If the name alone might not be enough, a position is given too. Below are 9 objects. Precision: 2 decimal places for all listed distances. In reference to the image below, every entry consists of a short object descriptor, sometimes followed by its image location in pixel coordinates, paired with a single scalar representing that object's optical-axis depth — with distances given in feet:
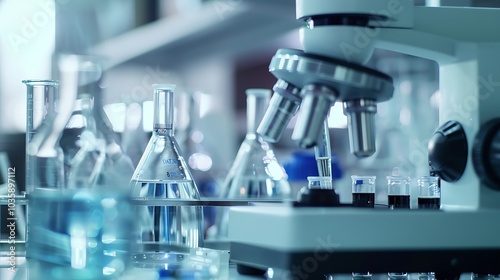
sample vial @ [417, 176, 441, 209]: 3.26
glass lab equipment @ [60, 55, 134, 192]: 3.66
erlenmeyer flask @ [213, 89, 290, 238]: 4.14
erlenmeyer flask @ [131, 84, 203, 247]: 3.38
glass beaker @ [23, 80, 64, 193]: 3.54
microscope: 2.93
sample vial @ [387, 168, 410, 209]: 3.26
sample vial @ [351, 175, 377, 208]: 3.33
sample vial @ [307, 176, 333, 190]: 3.29
